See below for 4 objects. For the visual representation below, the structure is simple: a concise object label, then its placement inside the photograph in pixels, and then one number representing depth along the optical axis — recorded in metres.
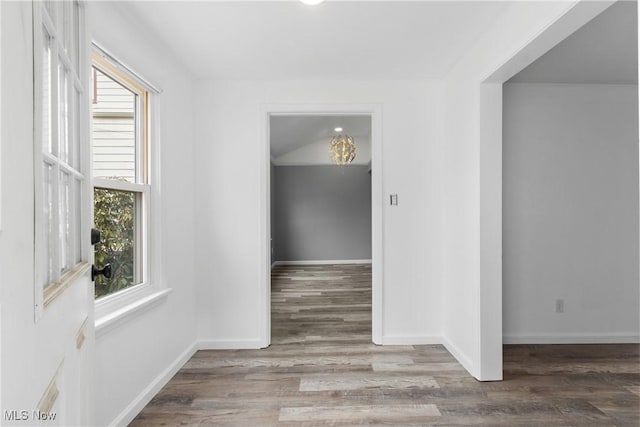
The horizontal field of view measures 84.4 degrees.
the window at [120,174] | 1.99
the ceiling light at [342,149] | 6.08
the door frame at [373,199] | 3.13
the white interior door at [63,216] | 0.78
